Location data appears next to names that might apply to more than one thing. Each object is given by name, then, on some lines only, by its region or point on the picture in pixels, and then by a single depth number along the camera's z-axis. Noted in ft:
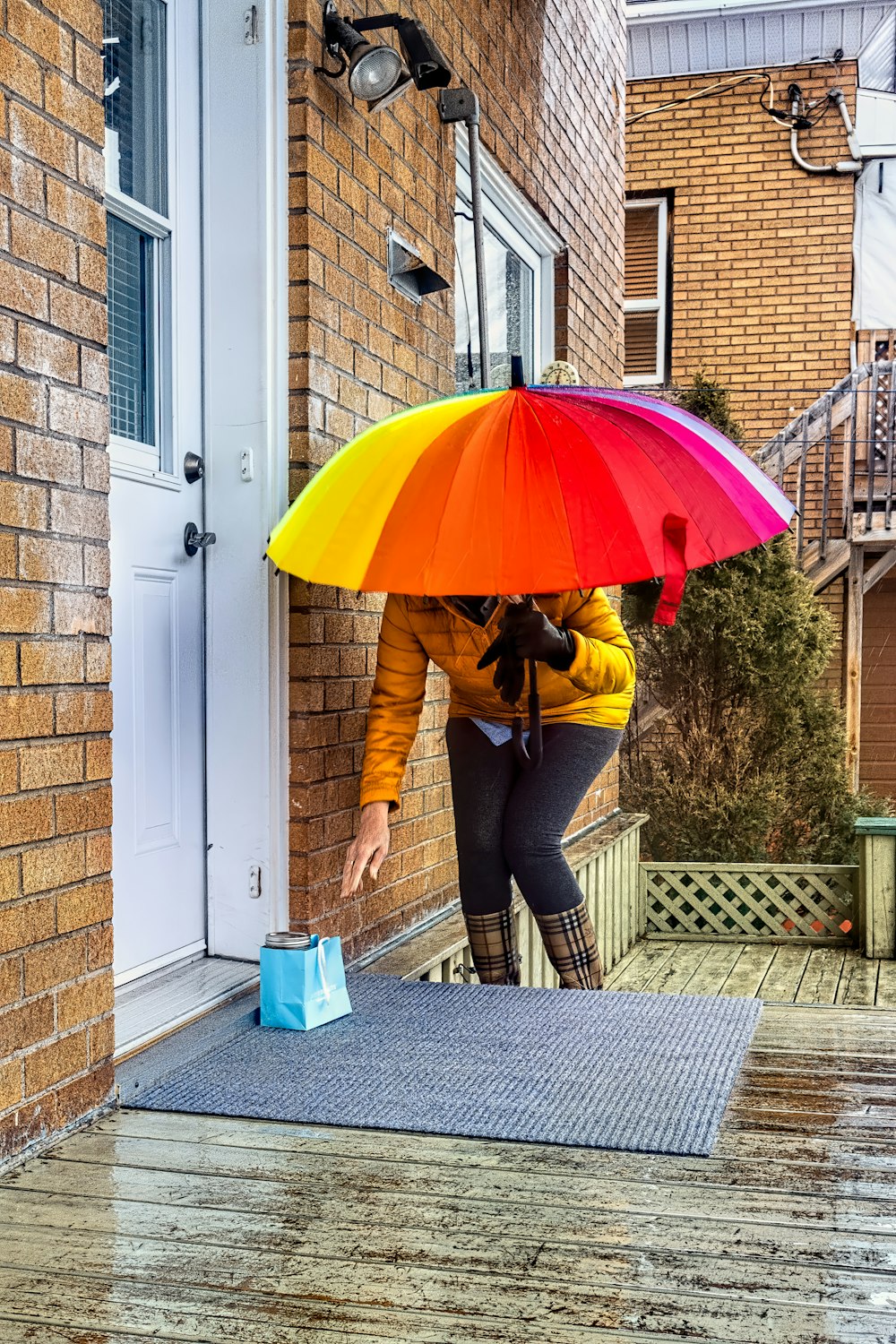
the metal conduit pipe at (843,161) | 36.09
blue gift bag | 9.84
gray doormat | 8.11
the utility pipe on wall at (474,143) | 12.00
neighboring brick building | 36.32
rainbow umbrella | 9.36
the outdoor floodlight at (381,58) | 11.31
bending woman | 11.06
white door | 10.08
